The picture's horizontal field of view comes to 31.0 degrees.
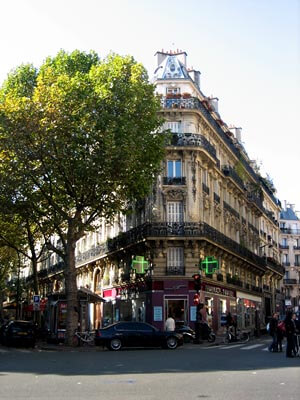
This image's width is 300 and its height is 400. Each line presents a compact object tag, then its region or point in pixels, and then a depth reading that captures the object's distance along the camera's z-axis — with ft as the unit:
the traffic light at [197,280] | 85.51
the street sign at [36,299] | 103.72
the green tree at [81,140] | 84.48
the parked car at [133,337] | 73.36
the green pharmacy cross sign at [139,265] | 104.94
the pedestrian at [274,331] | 63.46
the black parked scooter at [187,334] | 89.66
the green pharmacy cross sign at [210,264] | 101.07
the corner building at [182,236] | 109.50
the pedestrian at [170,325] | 87.04
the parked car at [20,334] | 88.53
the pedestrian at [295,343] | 56.16
